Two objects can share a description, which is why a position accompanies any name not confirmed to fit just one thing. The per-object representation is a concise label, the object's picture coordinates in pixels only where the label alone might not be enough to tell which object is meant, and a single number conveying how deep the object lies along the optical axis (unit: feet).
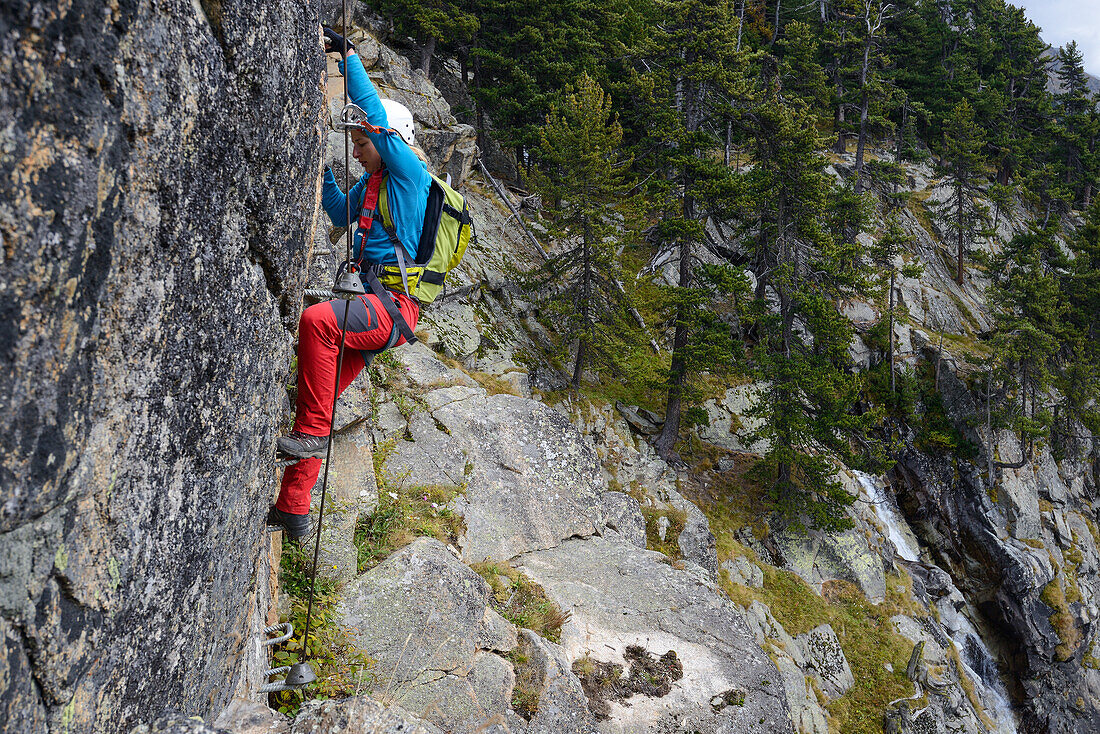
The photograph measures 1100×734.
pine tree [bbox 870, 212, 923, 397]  90.48
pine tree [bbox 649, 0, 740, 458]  59.00
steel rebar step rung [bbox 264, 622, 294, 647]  15.66
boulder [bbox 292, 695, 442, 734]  10.80
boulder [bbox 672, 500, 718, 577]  49.98
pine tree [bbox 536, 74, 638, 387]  59.41
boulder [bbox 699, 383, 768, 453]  73.56
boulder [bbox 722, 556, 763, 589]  55.16
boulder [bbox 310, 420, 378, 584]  21.01
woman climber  14.30
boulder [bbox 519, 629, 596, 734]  19.79
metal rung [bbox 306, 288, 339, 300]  15.44
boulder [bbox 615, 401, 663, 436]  67.67
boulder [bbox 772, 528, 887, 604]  63.16
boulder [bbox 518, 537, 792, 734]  24.90
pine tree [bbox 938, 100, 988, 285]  121.29
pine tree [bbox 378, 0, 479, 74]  75.72
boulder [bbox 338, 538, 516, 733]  18.44
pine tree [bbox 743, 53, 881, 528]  61.52
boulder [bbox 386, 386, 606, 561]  30.53
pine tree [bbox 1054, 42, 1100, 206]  153.28
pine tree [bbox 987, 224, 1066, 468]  92.27
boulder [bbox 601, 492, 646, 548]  38.24
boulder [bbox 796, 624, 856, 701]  50.83
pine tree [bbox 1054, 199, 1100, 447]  101.86
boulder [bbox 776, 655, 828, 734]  42.96
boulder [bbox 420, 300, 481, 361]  50.34
